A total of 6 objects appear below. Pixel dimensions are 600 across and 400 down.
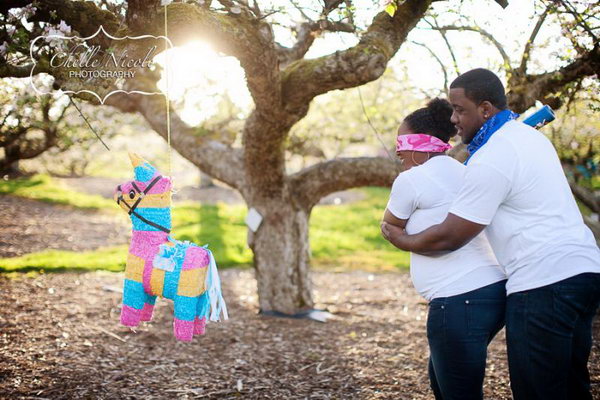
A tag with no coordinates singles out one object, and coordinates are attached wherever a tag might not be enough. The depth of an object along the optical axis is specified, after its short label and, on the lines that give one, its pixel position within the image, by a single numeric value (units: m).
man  1.99
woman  2.16
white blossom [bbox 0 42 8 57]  3.22
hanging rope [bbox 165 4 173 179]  2.82
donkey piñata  2.83
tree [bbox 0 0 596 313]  3.32
